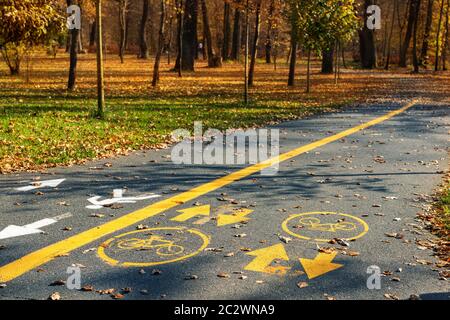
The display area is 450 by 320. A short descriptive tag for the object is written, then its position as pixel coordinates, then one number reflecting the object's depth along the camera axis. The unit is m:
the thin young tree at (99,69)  14.87
